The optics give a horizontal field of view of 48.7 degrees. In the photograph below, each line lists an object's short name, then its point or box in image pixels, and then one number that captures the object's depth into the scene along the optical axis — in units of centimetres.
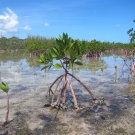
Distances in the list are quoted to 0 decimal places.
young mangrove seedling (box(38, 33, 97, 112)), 334
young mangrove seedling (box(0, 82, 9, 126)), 266
